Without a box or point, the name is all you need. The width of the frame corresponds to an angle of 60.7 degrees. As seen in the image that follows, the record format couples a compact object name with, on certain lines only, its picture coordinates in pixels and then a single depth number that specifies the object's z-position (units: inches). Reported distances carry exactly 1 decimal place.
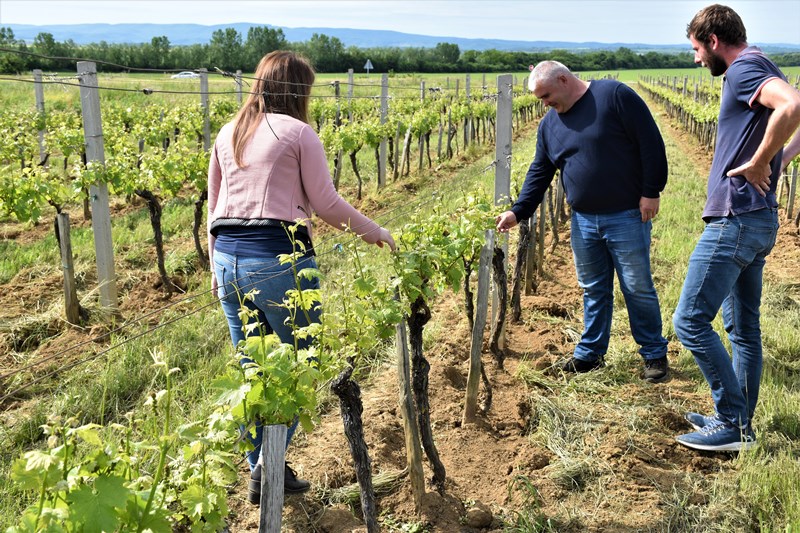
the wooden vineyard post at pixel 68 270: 226.5
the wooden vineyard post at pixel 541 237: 261.7
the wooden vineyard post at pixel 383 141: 506.3
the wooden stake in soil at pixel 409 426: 124.9
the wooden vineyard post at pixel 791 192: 381.1
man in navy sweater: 162.9
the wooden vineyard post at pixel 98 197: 230.5
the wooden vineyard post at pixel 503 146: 189.2
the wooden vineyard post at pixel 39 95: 562.4
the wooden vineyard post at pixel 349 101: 577.0
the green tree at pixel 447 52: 3360.5
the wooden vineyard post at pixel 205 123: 454.6
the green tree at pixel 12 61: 1147.5
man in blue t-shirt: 124.6
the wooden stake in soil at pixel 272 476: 89.1
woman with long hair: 115.9
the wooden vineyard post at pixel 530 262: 244.4
